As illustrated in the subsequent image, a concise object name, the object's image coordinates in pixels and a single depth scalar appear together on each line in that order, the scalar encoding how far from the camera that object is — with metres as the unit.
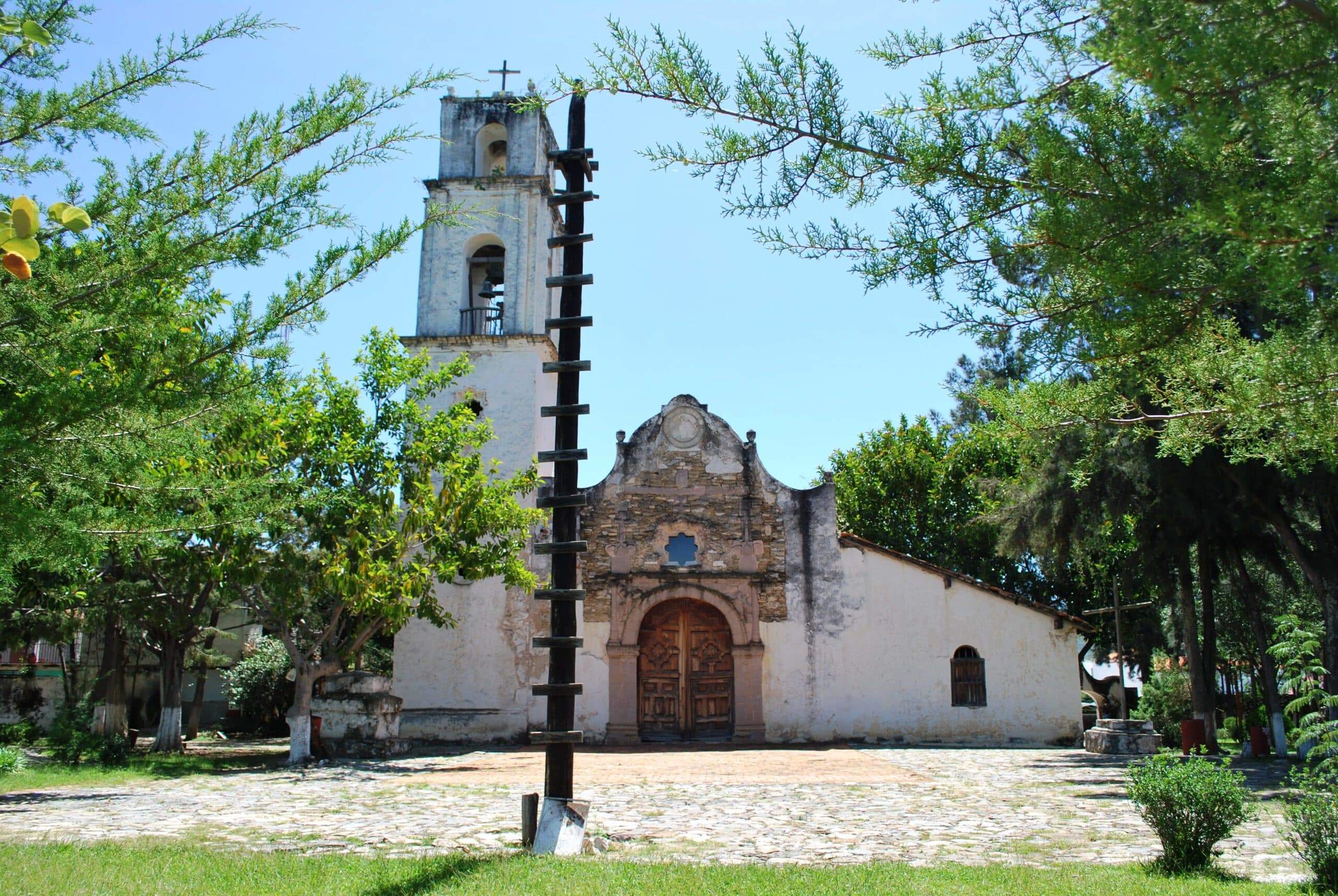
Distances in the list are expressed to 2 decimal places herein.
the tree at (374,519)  13.86
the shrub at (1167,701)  22.22
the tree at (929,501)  27.47
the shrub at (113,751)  13.73
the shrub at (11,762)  11.84
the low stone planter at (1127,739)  15.62
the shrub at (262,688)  24.84
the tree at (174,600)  13.73
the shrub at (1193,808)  6.11
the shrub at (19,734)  19.44
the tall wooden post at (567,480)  7.18
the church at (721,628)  18.27
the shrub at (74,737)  13.69
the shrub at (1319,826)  5.47
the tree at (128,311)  4.56
